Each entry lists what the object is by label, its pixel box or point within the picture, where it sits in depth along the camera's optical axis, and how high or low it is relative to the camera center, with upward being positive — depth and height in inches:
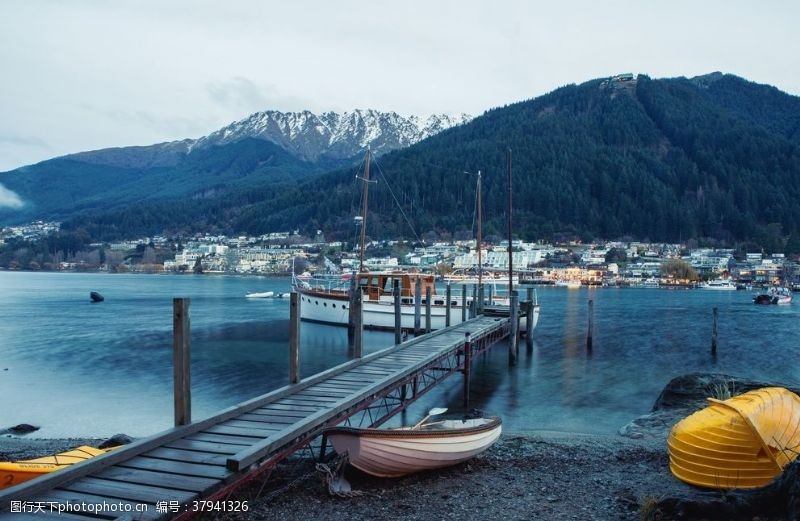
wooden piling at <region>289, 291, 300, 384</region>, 458.9 -67.2
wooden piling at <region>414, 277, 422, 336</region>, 1150.5 -104.4
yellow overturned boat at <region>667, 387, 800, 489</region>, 328.2 -110.7
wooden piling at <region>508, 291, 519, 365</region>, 1020.5 -126.2
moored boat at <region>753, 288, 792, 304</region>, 3016.7 -243.7
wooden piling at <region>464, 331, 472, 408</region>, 705.6 -128.8
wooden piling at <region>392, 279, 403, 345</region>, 1047.2 -124.0
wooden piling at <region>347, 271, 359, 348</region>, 1344.7 -149.9
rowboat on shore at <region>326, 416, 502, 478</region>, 352.5 -123.4
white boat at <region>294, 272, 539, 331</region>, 1328.7 -119.4
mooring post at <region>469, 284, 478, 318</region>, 1224.3 -113.6
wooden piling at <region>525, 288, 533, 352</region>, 1223.7 -150.2
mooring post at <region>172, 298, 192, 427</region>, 342.6 -62.3
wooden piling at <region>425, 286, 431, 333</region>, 1114.0 -109.3
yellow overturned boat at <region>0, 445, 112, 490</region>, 319.9 -119.7
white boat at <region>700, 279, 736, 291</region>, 4899.4 -281.4
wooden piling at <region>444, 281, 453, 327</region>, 1137.7 -98.5
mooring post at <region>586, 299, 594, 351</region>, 1259.0 -171.4
